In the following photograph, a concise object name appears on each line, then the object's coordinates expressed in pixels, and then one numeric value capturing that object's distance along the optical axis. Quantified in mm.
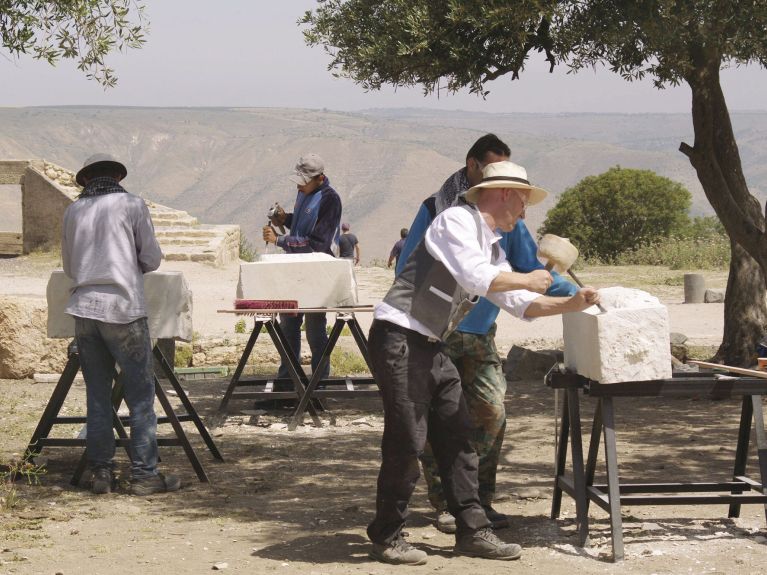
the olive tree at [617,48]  8867
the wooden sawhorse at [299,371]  8672
